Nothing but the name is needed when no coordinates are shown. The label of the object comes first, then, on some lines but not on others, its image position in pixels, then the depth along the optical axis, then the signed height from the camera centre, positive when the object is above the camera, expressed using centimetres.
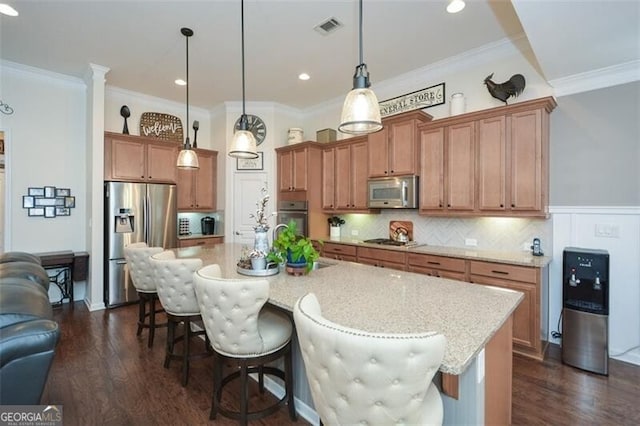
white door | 541 +16
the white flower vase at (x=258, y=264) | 226 -39
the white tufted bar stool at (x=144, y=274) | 289 -61
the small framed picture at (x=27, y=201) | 404 +12
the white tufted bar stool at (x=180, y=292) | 219 -60
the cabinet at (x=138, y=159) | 435 +76
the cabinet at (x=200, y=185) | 530 +44
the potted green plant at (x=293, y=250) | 223 -28
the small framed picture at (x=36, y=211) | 410 -1
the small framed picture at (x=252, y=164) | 546 +82
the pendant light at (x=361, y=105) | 172 +60
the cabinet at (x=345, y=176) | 443 +52
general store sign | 396 +149
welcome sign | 505 +142
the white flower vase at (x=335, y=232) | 509 -35
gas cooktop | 397 -42
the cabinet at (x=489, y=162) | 296 +52
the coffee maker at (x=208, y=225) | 559 -27
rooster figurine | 322 +130
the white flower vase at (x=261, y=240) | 234 -23
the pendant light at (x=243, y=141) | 267 +60
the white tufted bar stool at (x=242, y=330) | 162 -69
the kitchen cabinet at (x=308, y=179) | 489 +51
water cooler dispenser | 254 -83
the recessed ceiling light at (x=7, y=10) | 281 +185
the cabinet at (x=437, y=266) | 322 -60
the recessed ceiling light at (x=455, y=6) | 270 +182
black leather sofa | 98 -45
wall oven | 487 -4
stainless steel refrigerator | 420 -22
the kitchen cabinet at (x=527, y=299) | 276 -80
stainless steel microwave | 384 +23
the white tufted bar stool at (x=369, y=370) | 94 -51
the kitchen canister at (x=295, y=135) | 526 +128
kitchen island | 128 -49
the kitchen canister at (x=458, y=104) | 357 +123
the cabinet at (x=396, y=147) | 382 +83
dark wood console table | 399 -77
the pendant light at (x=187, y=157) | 324 +56
